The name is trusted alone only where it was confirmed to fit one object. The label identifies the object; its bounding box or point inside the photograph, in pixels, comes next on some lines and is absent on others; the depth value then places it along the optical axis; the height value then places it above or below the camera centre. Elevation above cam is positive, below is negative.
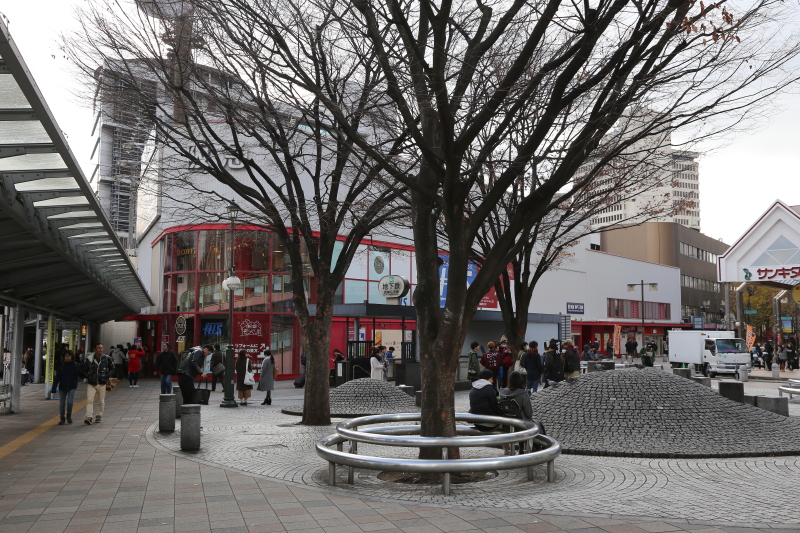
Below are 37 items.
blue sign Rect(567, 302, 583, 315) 54.80 +1.56
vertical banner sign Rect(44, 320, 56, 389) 20.64 -0.62
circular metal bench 7.73 -1.46
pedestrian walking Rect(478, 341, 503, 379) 17.58 -0.81
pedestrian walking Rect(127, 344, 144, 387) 28.94 -1.49
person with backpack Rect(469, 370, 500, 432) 10.69 -1.07
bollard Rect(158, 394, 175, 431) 13.32 -1.61
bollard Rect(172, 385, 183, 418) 15.37 -1.51
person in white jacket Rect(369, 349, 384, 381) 22.31 -1.21
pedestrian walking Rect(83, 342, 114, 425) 15.07 -1.01
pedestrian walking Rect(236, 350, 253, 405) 20.02 -1.32
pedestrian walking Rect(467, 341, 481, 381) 22.48 -1.18
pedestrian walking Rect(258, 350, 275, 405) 20.38 -1.44
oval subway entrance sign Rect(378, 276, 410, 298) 28.72 +1.73
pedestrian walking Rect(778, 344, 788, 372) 40.12 -1.59
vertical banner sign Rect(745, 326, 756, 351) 40.31 -0.55
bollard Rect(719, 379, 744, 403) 14.54 -1.27
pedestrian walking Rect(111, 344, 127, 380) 31.64 -1.42
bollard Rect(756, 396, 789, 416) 14.54 -1.57
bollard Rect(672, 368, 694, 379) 23.87 -1.52
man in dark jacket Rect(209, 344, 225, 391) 23.42 -0.98
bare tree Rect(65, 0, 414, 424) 10.77 +4.03
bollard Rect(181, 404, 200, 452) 11.00 -1.62
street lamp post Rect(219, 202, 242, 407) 19.84 -1.49
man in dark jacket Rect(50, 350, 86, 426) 14.95 -1.10
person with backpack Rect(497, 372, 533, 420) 10.52 -1.11
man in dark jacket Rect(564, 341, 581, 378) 18.39 -0.87
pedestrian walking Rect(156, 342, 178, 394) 18.78 -0.94
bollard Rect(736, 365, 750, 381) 31.58 -2.04
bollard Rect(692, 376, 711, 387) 20.52 -1.54
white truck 33.22 -1.15
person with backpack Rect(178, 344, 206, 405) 16.03 -1.01
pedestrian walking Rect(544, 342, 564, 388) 18.05 -1.00
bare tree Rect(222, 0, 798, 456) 8.20 +3.01
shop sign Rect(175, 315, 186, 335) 31.43 +0.16
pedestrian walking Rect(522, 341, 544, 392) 18.33 -0.97
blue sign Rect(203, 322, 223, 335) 33.09 +0.03
